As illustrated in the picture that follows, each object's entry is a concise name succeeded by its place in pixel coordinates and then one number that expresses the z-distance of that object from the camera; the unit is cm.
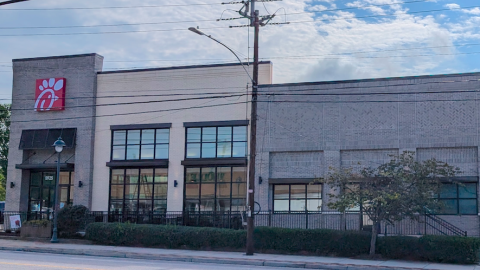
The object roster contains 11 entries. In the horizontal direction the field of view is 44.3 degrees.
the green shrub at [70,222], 2844
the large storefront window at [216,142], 3209
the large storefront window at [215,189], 3216
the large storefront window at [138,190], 3356
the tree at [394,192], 2083
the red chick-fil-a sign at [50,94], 3522
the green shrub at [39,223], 2890
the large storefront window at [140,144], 3369
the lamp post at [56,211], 2753
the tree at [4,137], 5848
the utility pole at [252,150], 2284
